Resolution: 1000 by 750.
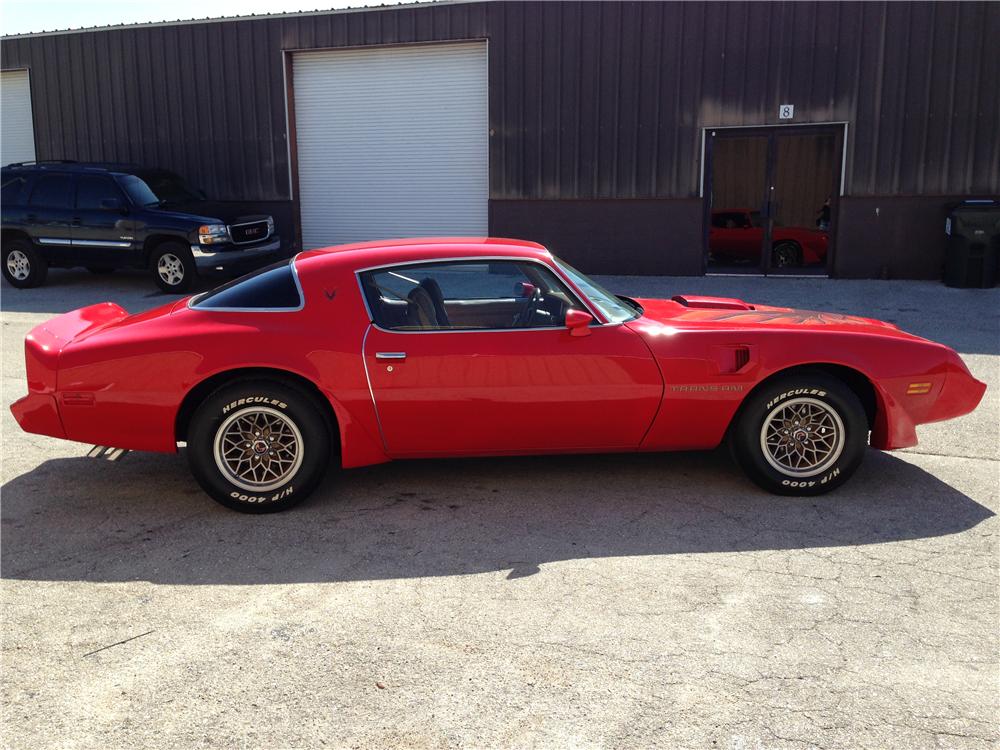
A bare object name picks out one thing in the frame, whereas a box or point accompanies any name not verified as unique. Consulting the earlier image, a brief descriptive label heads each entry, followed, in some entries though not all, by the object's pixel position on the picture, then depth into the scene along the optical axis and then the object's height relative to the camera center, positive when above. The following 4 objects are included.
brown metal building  13.60 +1.63
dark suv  12.77 -0.22
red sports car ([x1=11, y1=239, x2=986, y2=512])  4.49 -0.85
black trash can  12.89 -0.52
